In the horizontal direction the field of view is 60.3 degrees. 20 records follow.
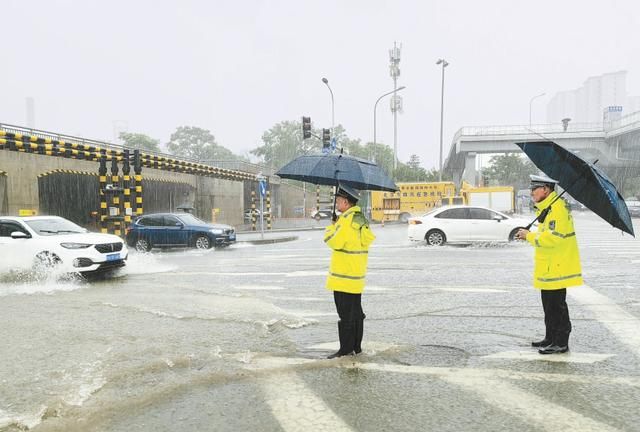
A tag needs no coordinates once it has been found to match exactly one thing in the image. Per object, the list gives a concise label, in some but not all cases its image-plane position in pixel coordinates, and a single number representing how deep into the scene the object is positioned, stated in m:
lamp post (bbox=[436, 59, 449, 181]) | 50.84
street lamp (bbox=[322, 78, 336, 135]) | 34.79
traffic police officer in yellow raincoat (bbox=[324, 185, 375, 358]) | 5.02
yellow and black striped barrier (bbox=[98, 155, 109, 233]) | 20.33
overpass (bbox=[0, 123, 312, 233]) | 20.28
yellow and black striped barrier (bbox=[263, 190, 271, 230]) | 32.59
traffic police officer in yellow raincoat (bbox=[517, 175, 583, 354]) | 5.09
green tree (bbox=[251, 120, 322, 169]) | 88.31
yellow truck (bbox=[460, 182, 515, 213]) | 35.25
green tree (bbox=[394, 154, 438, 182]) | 54.66
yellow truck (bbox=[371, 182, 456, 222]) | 37.03
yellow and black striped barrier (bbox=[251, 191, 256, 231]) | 33.85
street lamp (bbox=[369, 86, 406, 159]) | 45.88
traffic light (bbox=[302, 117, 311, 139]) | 27.06
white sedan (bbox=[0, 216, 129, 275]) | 10.68
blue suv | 18.84
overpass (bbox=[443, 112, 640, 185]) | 44.47
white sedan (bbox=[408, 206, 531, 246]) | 17.39
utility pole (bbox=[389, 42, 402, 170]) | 53.78
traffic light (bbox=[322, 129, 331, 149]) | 27.67
